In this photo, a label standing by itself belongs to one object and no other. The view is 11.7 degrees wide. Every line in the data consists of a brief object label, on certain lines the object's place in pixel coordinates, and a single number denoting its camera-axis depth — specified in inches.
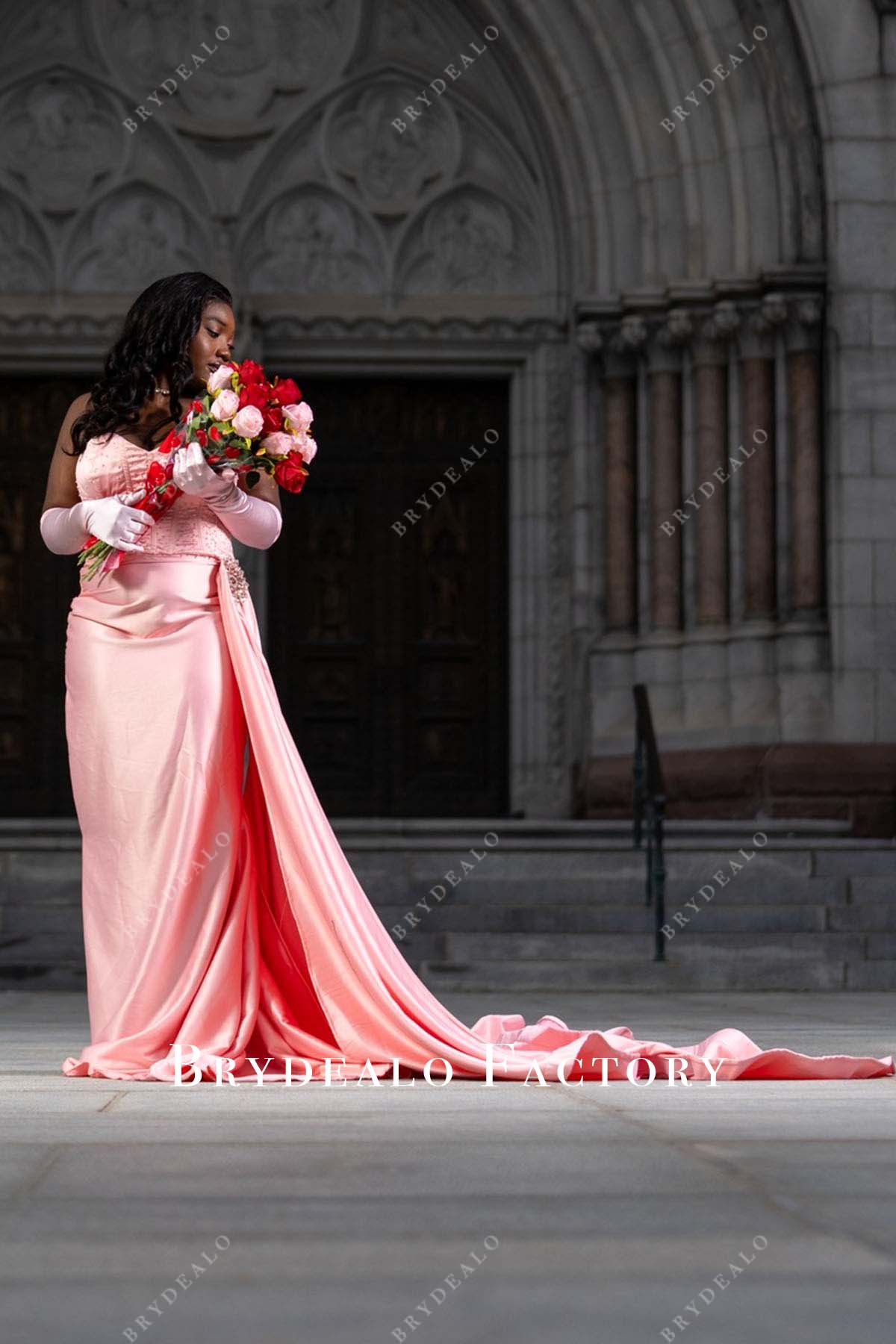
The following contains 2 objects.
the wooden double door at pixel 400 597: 1148.3
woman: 394.0
